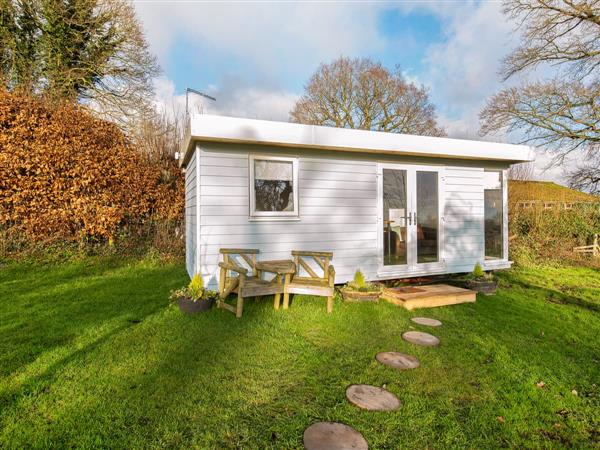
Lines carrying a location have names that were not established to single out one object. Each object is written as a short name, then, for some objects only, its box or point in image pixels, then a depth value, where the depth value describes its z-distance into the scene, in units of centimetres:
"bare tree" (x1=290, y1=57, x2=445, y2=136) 1586
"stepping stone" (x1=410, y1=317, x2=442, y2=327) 416
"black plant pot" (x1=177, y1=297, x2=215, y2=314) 430
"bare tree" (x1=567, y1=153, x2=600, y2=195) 1138
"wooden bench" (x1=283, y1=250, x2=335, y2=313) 432
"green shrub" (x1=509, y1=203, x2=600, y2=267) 974
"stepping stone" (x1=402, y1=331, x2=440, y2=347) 353
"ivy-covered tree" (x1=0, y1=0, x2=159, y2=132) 980
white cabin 486
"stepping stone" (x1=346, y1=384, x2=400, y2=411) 238
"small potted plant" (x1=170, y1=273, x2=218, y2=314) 430
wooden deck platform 487
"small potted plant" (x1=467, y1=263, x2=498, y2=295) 569
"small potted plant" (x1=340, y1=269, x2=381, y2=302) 499
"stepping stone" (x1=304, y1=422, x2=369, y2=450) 197
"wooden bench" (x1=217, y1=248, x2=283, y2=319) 419
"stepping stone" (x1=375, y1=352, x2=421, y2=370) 300
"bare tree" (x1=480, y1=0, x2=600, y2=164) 1029
